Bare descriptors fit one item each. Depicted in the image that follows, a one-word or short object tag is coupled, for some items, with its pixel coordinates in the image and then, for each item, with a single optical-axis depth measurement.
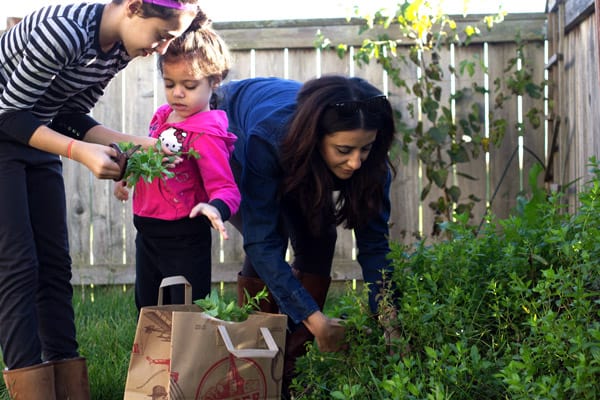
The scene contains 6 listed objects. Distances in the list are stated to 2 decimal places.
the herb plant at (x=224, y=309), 2.53
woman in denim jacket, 2.85
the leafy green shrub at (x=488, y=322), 2.06
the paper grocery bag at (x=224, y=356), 2.41
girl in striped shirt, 2.70
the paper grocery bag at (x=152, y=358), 2.58
